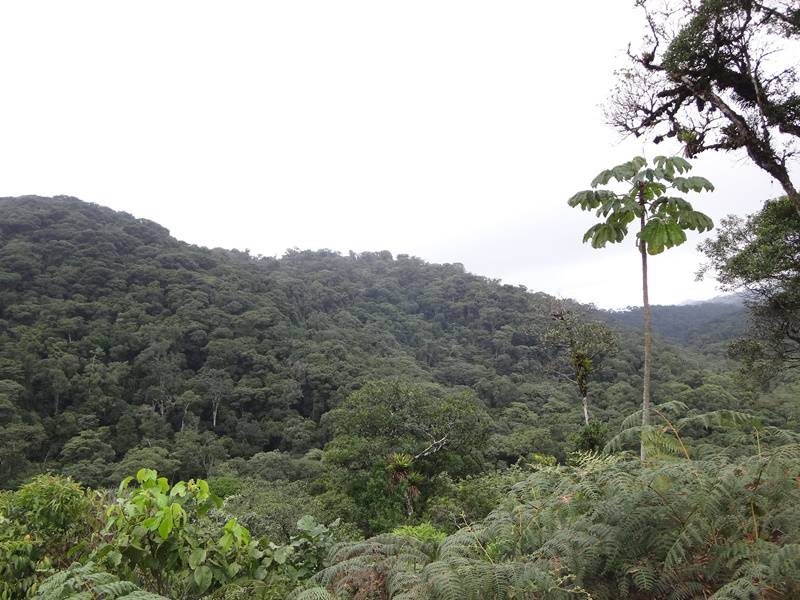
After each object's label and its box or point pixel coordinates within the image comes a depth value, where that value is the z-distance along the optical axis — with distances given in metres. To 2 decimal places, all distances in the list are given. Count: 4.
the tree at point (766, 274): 9.20
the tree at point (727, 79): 6.50
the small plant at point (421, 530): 6.10
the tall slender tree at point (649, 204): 5.98
